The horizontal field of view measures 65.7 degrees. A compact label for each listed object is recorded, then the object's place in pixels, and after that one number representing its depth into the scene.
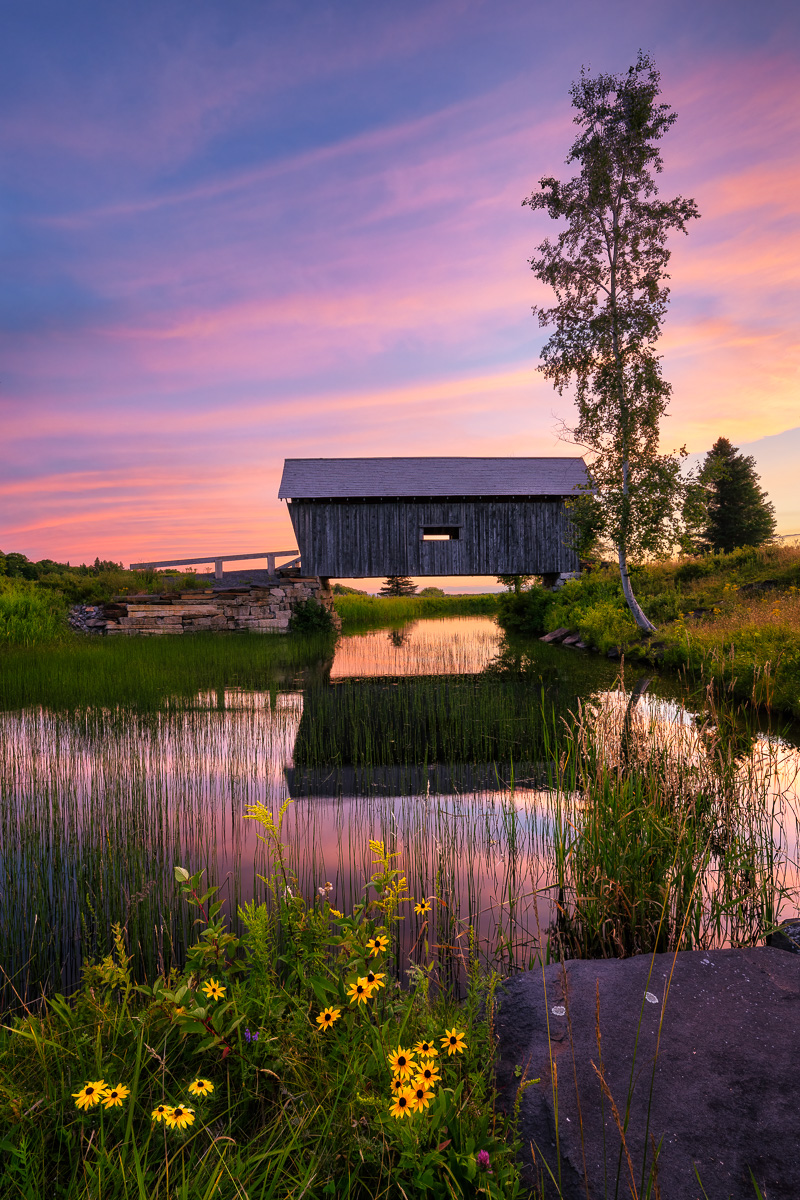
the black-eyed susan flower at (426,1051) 1.48
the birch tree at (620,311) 16.81
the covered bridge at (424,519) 23.72
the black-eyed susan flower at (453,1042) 1.55
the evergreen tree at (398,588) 46.85
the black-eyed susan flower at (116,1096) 1.50
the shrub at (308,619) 22.77
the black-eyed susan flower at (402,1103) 1.34
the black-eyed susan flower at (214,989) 1.92
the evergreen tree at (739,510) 29.61
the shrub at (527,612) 24.17
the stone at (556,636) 19.47
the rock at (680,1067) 1.72
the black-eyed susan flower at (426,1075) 1.36
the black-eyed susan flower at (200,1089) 1.53
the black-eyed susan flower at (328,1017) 1.84
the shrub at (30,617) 15.84
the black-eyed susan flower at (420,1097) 1.33
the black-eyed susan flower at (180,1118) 1.39
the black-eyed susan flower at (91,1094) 1.40
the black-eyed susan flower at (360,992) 1.78
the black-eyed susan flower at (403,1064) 1.38
